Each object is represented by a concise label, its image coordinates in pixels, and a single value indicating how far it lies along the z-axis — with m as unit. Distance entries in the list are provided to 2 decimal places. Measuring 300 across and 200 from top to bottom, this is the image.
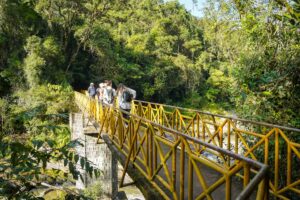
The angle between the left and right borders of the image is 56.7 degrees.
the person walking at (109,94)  9.24
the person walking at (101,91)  10.64
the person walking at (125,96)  7.97
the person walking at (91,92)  13.06
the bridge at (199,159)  2.08
